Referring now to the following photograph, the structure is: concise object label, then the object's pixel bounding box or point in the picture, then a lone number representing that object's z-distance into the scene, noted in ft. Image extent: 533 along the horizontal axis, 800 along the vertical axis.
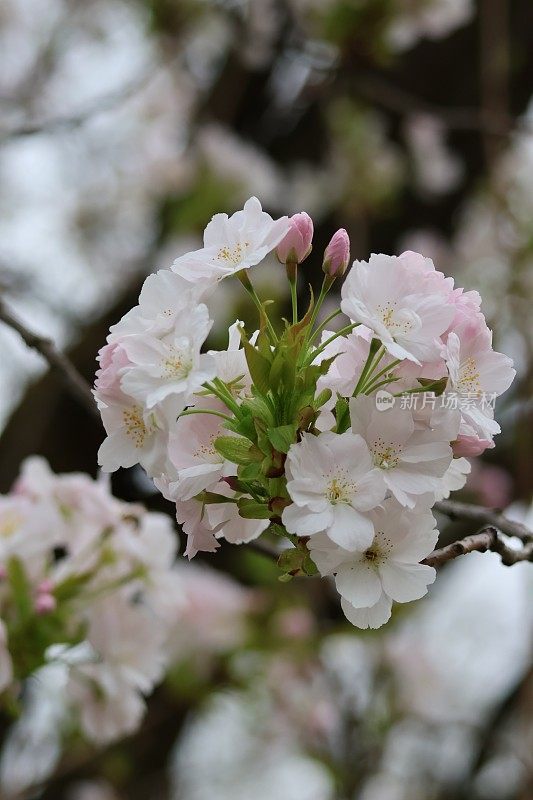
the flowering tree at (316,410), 3.34
